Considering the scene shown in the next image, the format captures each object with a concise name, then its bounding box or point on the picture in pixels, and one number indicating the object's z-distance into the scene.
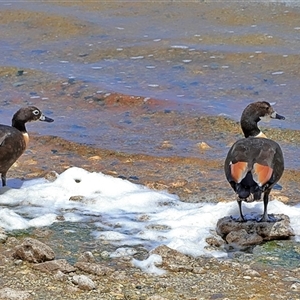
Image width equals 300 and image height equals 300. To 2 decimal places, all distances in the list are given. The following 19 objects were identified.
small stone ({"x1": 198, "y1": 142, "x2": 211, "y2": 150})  18.61
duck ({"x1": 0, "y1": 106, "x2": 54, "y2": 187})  15.48
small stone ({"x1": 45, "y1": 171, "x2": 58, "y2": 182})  15.73
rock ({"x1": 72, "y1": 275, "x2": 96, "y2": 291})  10.45
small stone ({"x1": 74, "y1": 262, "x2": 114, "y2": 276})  10.94
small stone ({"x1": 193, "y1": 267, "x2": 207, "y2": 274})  11.22
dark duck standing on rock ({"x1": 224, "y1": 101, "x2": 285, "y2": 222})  12.03
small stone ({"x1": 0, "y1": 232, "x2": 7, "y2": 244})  12.28
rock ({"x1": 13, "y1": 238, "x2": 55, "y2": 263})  11.20
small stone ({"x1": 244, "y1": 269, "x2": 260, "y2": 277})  11.19
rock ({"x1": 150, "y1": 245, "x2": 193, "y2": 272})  11.26
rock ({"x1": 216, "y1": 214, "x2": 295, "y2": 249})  12.38
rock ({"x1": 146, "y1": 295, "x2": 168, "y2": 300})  10.18
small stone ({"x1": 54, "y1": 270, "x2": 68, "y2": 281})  10.73
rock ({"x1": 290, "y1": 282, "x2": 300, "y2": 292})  10.66
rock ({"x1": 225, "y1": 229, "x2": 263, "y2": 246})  12.35
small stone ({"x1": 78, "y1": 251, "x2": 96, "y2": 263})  11.53
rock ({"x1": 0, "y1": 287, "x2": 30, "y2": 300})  10.03
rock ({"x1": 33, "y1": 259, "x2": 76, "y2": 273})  10.92
